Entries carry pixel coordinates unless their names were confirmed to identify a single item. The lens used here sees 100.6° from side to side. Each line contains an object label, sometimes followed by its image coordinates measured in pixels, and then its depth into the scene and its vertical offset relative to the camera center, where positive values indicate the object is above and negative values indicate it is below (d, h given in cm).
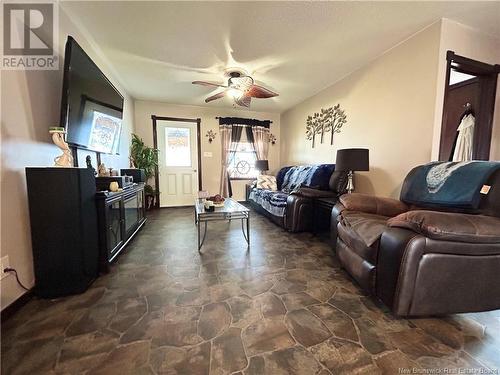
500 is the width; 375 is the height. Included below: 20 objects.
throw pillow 450 -30
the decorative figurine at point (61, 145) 155 +17
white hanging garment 256 +40
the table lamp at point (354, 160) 257 +12
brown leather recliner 119 -55
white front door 487 +16
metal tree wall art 349 +87
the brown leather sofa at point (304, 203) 297 -48
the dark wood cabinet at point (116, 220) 186 -57
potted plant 427 +24
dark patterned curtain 513 +80
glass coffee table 246 -54
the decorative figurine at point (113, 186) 218 -19
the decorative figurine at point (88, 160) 215 +8
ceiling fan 303 +122
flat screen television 166 +62
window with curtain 534 +21
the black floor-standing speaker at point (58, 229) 148 -45
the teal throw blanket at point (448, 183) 151 -11
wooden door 269 +88
